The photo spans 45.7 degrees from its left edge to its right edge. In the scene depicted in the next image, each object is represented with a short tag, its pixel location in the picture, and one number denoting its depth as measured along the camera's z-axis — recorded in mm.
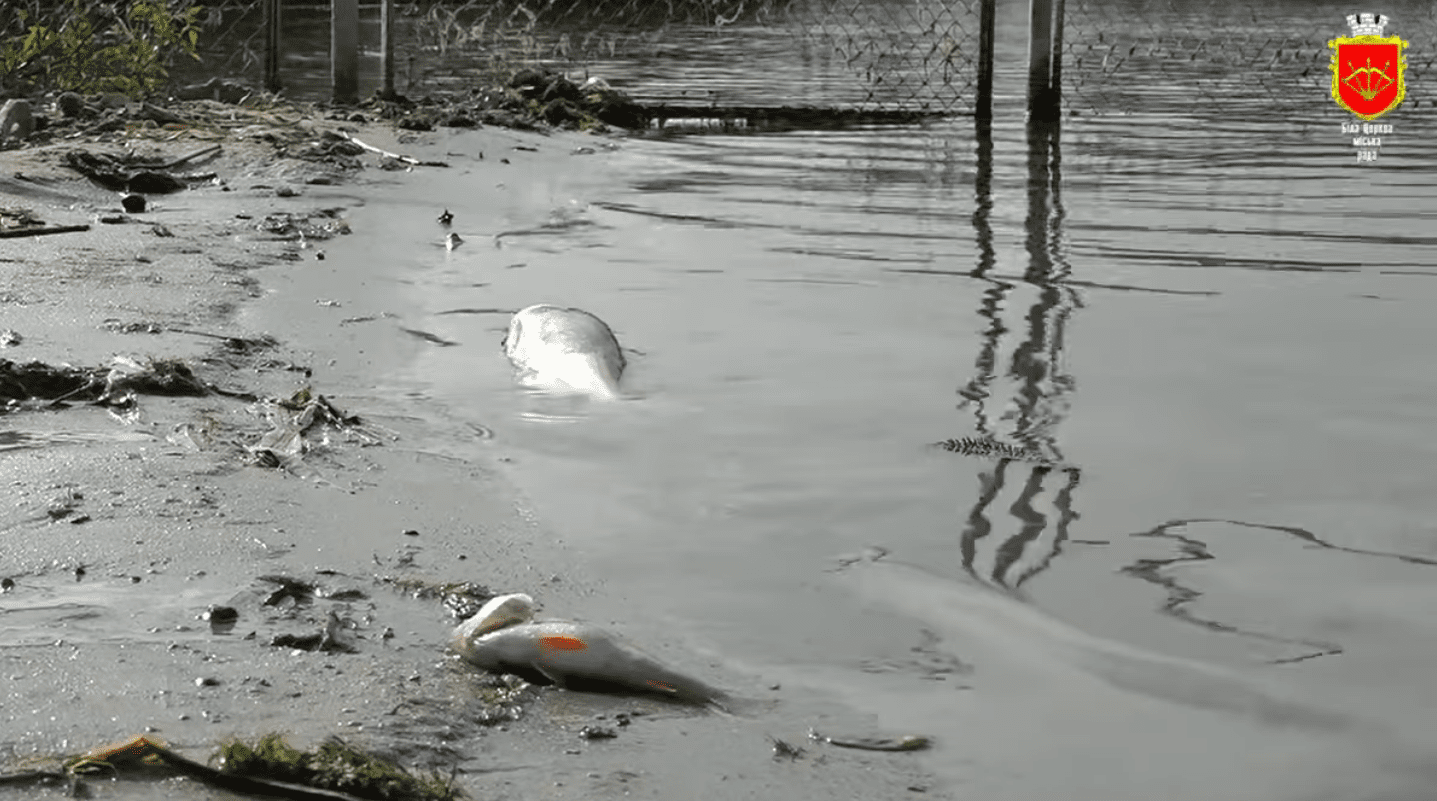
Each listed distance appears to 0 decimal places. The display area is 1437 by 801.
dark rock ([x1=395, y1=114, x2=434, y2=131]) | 12438
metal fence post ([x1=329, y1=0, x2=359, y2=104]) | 13000
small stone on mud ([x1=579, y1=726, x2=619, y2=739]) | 3117
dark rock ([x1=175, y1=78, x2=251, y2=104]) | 14461
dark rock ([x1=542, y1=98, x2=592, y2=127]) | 13977
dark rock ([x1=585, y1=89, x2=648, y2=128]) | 14516
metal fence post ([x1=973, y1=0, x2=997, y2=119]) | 13508
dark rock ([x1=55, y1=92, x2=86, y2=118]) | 11461
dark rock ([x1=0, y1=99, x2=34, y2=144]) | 10594
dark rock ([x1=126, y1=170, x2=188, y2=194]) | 9336
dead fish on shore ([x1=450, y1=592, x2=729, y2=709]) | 3332
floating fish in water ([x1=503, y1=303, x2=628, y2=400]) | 5707
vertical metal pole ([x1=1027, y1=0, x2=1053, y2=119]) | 13375
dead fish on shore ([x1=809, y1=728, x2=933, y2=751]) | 3162
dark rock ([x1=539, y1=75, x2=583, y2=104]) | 14422
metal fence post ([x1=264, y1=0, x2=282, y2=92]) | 14164
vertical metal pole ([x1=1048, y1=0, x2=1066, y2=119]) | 13289
